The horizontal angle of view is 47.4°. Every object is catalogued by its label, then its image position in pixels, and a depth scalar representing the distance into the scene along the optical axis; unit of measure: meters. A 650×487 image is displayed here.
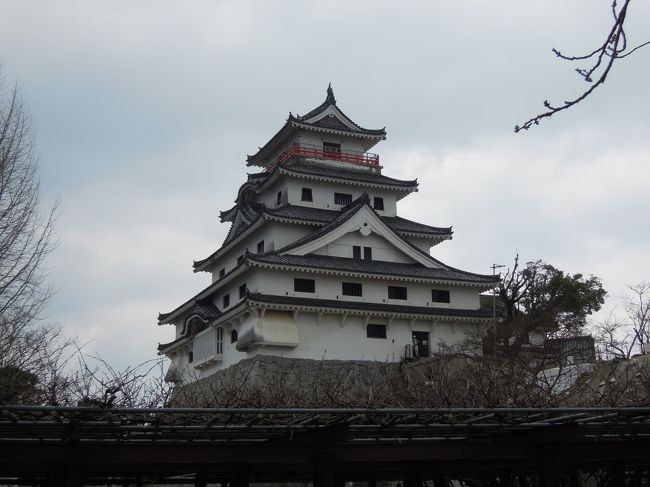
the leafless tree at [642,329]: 35.81
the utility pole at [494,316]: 36.78
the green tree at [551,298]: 42.72
